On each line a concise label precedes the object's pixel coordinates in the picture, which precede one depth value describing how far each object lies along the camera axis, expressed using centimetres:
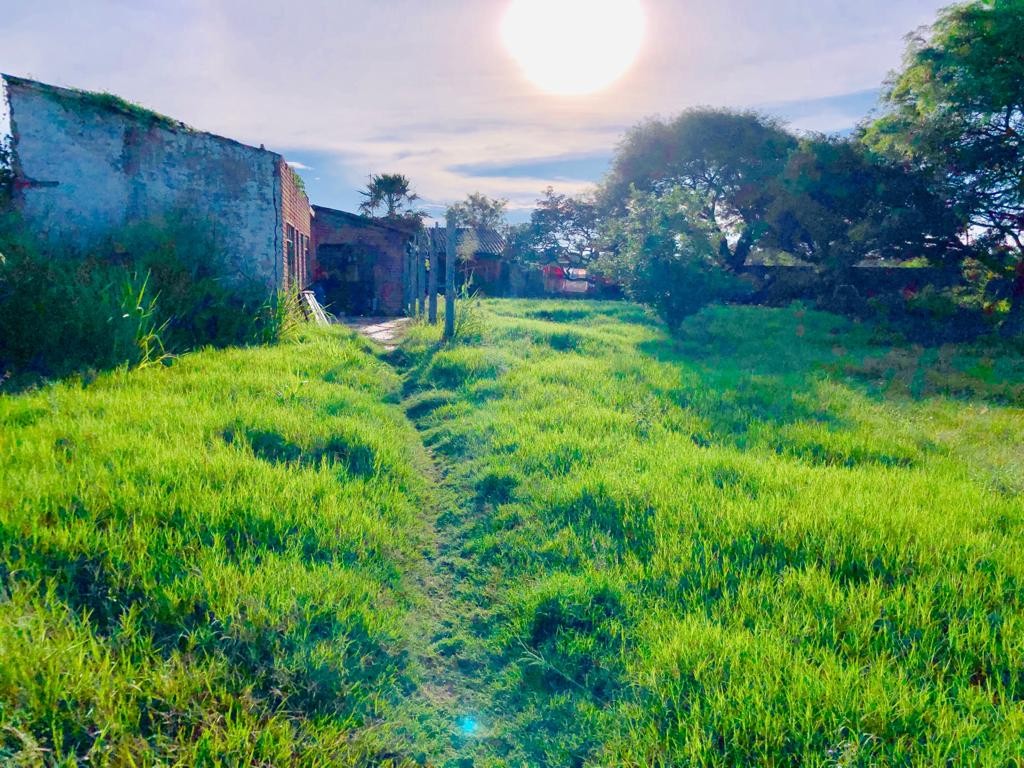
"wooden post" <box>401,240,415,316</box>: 1805
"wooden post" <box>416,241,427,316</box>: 1648
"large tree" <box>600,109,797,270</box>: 3166
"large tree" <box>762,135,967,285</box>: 1772
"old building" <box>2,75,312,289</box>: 986
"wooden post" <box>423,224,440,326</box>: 1442
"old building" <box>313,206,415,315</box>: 2212
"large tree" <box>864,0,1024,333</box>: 1373
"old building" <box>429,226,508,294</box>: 3384
